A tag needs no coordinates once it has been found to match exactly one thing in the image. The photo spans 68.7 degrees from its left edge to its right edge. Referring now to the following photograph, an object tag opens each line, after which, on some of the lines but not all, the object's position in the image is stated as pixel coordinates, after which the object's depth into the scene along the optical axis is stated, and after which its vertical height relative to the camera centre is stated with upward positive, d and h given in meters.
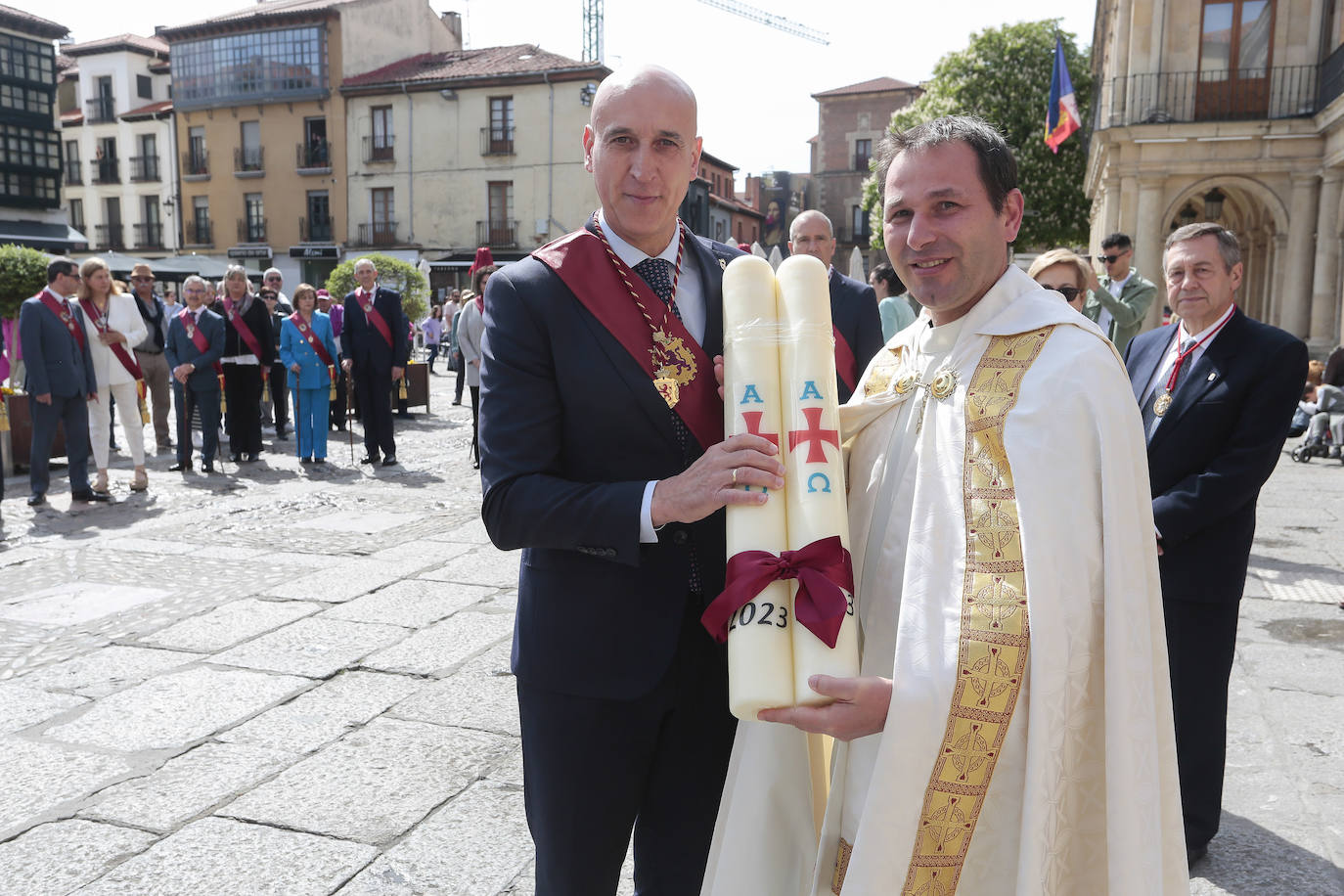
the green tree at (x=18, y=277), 10.58 +0.42
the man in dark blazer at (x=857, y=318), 3.56 +0.03
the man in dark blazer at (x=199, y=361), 9.85 -0.43
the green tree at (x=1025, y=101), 30.12 +6.98
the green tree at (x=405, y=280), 19.80 +0.83
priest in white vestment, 1.51 -0.45
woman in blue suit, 10.36 -0.66
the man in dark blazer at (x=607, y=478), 1.75 -0.27
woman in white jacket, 8.64 -0.31
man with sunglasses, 5.98 +0.21
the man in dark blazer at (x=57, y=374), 7.95 -0.47
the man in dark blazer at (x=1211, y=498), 2.94 -0.50
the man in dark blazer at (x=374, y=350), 10.28 -0.31
